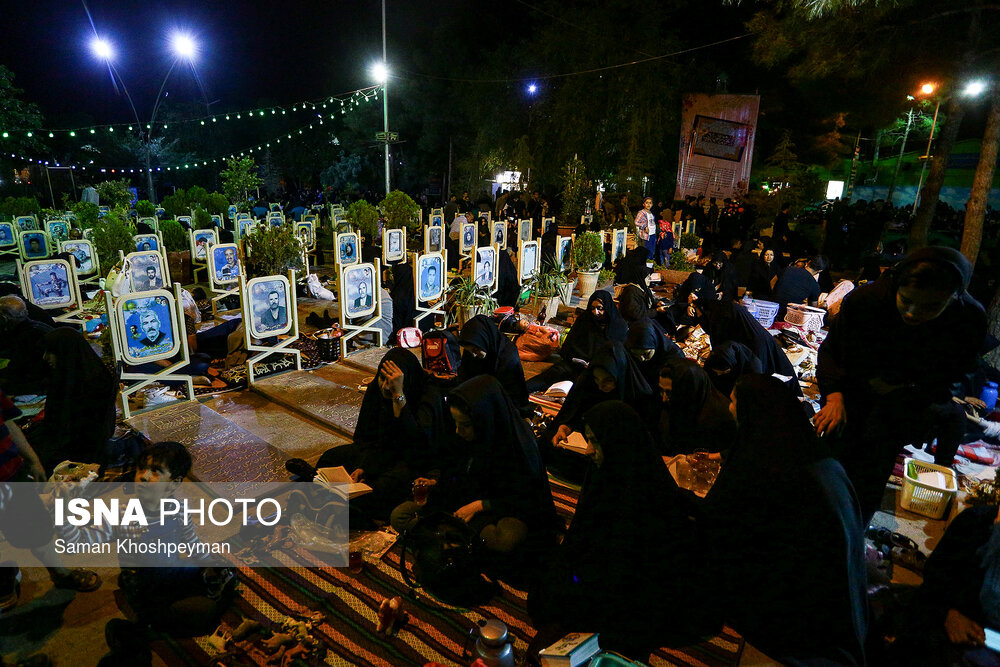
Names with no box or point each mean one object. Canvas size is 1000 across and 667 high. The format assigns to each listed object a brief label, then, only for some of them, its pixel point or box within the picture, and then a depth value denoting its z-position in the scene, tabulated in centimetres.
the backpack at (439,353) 466
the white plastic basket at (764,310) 745
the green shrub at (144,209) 1370
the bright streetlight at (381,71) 1445
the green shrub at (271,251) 777
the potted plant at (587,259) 944
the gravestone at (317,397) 510
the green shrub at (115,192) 1400
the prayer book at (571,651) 238
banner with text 1689
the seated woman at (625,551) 264
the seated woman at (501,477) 313
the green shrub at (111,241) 886
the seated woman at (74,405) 405
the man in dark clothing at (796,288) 776
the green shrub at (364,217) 1288
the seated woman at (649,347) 489
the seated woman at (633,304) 666
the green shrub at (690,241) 1374
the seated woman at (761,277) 927
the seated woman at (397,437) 381
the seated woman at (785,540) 231
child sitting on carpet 269
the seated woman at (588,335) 595
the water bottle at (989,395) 521
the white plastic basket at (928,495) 371
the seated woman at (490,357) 481
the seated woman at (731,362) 454
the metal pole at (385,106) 1452
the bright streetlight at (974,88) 879
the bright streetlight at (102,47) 1620
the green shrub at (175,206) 1501
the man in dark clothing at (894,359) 269
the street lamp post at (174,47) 1584
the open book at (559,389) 550
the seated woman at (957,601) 237
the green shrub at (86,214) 1134
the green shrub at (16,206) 1286
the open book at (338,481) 358
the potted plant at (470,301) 763
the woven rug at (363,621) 268
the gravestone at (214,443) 418
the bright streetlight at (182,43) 1580
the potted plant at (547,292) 836
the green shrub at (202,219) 1242
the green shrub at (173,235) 1122
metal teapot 241
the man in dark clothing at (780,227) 1372
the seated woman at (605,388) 418
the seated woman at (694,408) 426
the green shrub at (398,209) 1354
